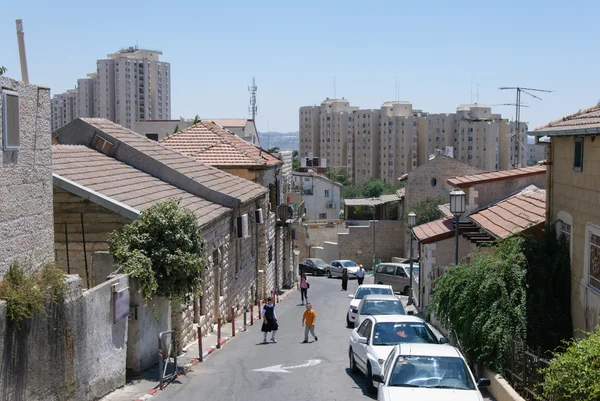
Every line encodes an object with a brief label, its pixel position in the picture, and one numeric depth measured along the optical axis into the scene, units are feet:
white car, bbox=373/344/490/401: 36.24
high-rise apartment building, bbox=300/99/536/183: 444.96
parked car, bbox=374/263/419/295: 120.16
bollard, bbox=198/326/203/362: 60.08
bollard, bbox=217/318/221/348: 67.72
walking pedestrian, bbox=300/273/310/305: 106.73
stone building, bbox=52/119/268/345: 57.57
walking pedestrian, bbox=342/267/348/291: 130.93
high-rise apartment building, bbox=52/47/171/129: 407.44
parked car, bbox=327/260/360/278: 173.11
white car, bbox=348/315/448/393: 48.52
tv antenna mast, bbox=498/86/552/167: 116.20
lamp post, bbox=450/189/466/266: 65.26
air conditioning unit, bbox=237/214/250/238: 85.25
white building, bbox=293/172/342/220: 266.57
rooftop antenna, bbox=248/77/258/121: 130.94
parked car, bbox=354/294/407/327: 70.44
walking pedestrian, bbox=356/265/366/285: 130.82
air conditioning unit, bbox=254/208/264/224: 98.63
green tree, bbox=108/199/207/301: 51.26
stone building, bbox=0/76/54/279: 39.09
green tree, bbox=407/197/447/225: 192.34
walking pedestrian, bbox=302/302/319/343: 69.97
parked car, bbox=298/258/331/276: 180.01
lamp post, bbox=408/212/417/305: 97.43
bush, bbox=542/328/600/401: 30.48
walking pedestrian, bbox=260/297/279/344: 69.46
